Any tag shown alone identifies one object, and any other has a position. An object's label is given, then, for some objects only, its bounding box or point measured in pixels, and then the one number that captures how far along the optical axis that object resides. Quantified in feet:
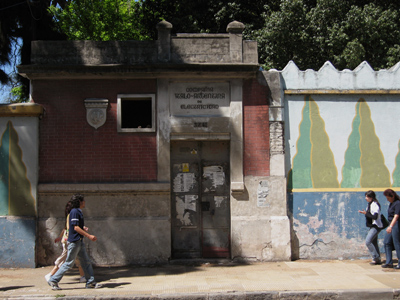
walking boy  22.30
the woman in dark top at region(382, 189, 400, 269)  26.35
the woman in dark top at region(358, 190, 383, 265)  27.25
